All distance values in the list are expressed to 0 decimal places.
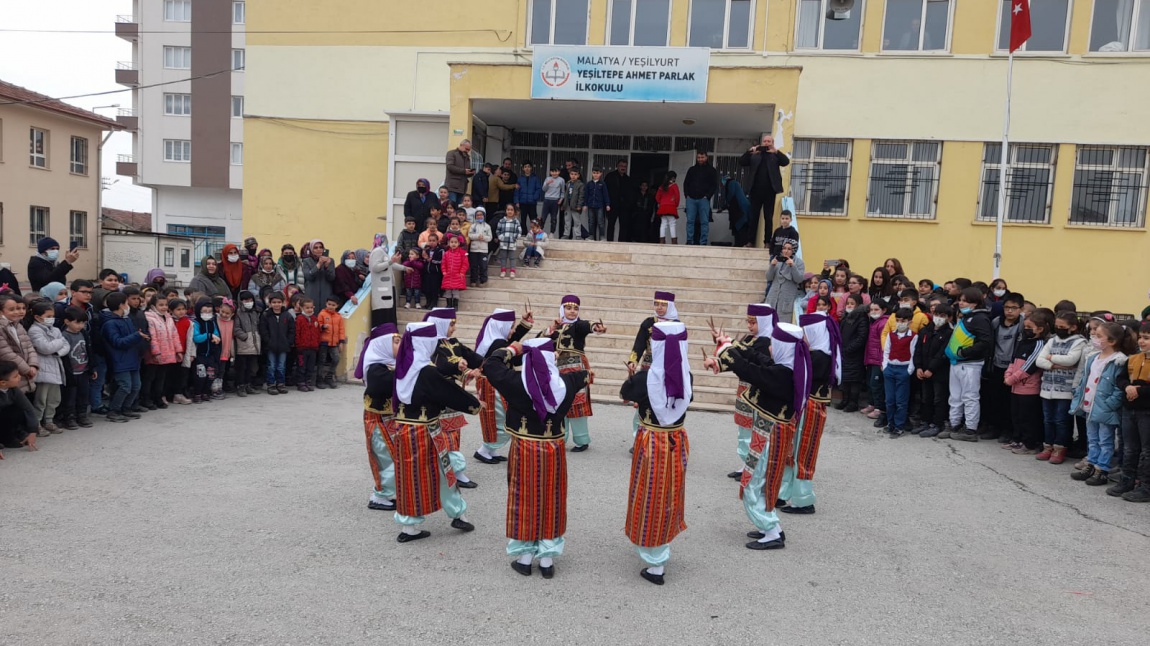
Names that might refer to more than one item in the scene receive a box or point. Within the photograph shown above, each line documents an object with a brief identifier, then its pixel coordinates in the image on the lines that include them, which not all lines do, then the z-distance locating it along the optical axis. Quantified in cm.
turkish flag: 1249
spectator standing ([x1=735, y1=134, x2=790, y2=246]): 1362
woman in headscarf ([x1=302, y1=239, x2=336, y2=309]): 1195
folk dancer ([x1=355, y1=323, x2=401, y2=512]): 579
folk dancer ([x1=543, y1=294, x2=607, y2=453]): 786
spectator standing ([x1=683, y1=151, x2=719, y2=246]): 1457
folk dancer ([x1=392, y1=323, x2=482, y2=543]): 536
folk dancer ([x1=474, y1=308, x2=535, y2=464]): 680
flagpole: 1259
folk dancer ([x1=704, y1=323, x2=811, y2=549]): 535
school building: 1488
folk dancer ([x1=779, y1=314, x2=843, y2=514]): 620
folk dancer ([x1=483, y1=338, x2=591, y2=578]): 483
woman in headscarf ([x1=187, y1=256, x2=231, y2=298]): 1059
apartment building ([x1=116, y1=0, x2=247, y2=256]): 3991
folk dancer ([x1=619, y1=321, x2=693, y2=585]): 480
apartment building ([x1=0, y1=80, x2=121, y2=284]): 2470
